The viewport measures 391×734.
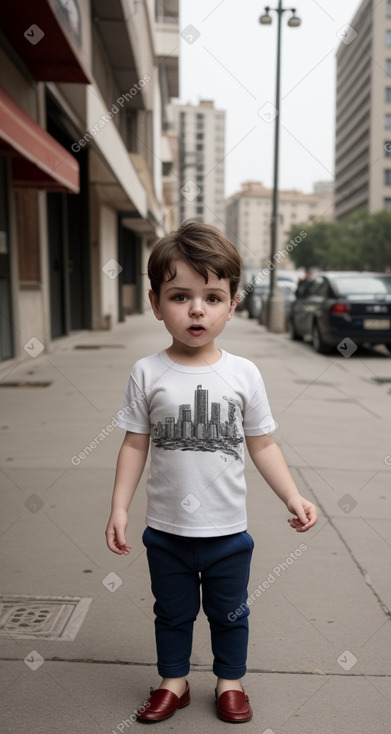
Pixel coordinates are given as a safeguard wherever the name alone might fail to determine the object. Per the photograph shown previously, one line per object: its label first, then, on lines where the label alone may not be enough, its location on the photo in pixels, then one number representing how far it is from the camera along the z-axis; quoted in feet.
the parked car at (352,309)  39.22
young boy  6.54
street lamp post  59.98
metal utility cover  8.46
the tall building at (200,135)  572.92
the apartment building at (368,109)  327.67
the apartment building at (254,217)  626.64
